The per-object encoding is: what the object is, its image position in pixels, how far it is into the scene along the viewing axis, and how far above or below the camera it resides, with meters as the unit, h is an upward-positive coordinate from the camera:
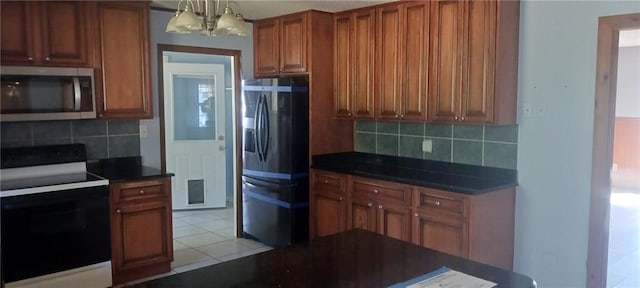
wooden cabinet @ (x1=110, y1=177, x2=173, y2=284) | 3.55 -0.90
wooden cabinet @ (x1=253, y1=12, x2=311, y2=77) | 4.33 +0.61
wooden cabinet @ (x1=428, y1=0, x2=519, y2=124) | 3.26 +0.35
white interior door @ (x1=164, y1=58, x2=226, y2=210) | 5.78 -0.29
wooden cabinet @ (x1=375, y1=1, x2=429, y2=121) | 3.68 +0.39
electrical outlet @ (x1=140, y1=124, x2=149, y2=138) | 4.17 -0.19
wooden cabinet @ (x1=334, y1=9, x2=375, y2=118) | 4.10 +0.40
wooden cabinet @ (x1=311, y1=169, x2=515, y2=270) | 3.20 -0.77
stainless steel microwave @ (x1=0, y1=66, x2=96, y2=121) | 3.25 +0.11
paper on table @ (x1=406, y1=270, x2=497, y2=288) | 1.56 -0.56
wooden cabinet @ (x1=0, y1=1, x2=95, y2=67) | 3.32 +0.54
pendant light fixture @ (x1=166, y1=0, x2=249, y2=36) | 2.15 +0.39
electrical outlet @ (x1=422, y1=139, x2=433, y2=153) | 4.01 -0.30
